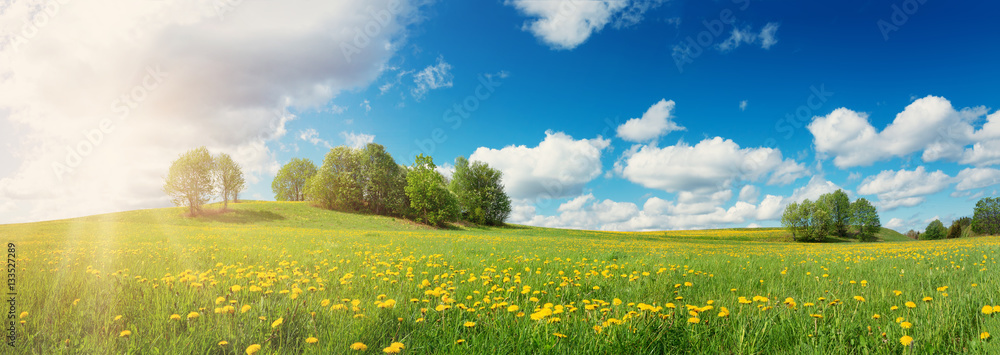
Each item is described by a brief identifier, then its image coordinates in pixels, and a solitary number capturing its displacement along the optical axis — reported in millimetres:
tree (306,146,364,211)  56000
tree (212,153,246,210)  51719
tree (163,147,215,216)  47594
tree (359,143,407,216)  58938
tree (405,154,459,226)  53281
